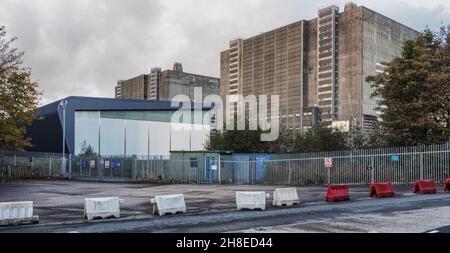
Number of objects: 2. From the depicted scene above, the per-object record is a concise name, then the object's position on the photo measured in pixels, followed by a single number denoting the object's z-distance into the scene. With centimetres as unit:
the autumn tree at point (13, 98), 3688
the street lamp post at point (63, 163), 4438
